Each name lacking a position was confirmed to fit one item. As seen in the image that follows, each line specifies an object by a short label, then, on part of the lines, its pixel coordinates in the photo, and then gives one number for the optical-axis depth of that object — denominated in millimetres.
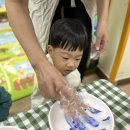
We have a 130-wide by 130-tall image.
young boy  978
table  799
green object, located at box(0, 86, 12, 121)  1182
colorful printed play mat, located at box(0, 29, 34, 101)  1774
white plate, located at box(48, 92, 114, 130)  756
